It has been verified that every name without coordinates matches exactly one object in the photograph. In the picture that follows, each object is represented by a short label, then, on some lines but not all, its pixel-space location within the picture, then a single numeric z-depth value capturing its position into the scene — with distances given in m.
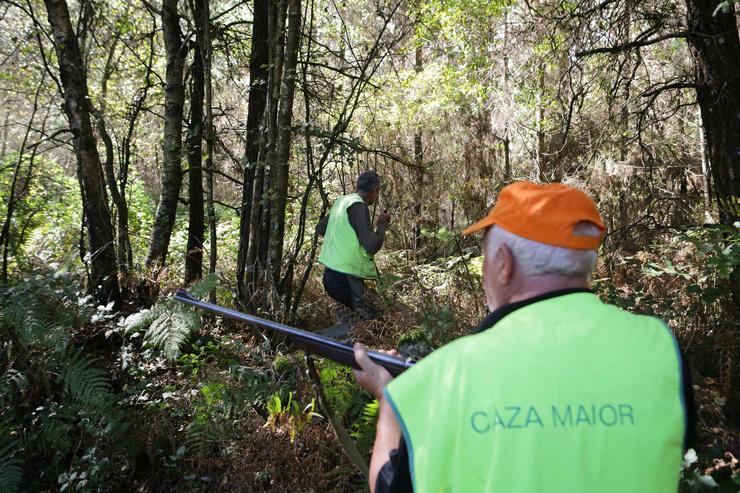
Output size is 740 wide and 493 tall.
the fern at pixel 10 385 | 4.28
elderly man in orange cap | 1.14
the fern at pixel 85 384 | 4.22
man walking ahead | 5.41
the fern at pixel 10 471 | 3.78
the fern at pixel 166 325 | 4.64
